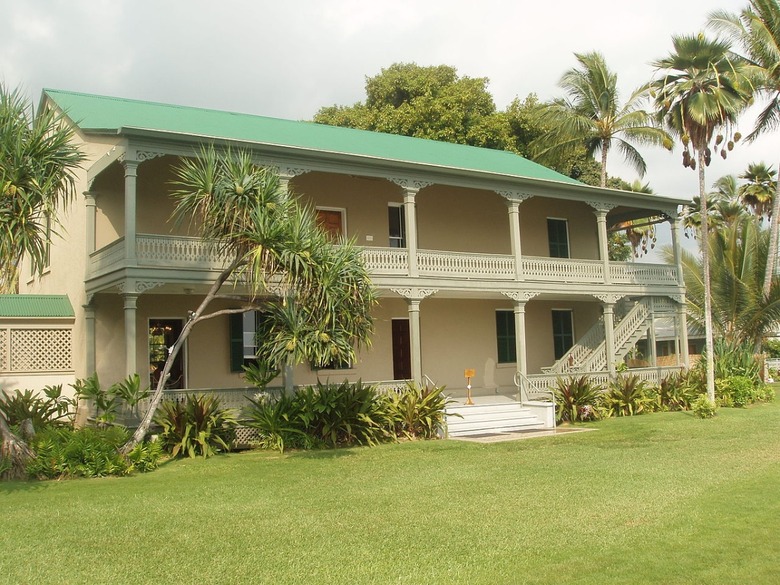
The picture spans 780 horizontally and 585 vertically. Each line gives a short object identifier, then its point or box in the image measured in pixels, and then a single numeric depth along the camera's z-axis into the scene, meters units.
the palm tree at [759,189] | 39.16
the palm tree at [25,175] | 12.01
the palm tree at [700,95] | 20.66
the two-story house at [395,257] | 16.83
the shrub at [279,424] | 15.55
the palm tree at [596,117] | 31.28
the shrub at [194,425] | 14.73
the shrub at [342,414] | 15.78
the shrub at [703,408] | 19.92
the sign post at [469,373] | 19.44
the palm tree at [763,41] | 25.91
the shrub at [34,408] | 15.75
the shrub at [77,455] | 12.66
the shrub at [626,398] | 21.19
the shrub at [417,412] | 17.11
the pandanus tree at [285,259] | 13.05
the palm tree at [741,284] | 26.86
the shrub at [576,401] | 20.14
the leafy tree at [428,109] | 36.28
